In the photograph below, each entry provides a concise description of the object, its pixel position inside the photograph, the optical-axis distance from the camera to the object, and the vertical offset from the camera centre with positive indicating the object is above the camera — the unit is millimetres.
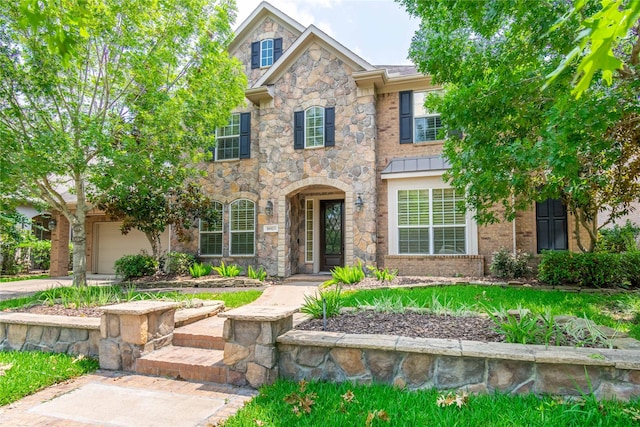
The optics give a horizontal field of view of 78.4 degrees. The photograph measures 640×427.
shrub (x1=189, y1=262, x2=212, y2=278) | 12039 -1021
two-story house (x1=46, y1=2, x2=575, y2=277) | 10914 +1670
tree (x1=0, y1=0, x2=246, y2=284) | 7668 +3124
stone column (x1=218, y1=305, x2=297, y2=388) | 3918 -1096
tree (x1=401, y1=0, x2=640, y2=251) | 4941 +1945
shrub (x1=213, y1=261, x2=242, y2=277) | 11688 -1011
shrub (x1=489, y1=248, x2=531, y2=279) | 9867 -734
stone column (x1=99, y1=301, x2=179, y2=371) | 4523 -1134
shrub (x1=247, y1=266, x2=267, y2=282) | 11375 -1080
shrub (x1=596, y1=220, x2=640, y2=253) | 9992 -87
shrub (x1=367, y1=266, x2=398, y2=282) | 9843 -985
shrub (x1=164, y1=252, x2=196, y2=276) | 12422 -841
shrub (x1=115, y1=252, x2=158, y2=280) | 12094 -884
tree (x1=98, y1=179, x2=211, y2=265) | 11430 +858
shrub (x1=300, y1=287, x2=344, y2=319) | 5109 -926
